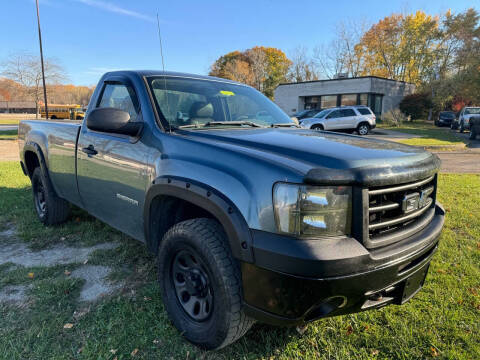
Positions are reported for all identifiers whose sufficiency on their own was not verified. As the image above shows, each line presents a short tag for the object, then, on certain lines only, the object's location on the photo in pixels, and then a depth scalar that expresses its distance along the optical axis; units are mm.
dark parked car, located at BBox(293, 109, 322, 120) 22878
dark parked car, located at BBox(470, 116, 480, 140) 16688
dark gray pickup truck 1646
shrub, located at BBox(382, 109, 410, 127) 27552
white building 30875
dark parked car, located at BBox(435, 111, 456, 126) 28844
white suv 19953
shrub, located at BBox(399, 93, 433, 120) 31812
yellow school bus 33438
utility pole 18894
